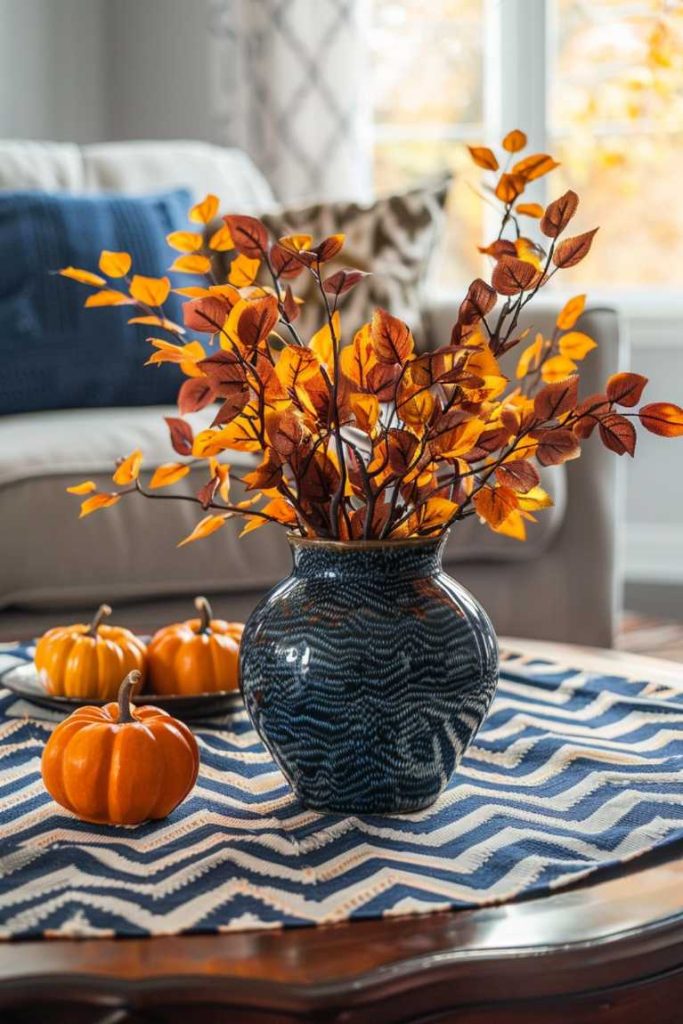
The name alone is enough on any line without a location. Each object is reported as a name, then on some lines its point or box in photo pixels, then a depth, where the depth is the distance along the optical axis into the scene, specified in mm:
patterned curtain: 6078
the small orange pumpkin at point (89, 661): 2297
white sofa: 3390
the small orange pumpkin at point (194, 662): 2320
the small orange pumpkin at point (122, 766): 1983
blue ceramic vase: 1980
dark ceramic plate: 2292
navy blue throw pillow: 4009
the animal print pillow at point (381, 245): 4208
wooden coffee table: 1689
